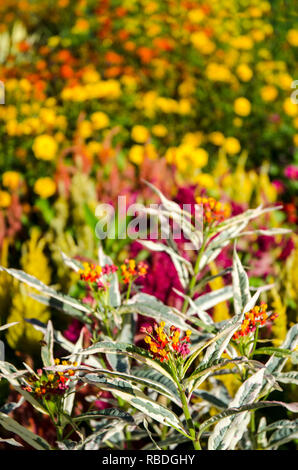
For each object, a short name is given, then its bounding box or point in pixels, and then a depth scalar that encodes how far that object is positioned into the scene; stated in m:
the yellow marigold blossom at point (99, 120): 4.54
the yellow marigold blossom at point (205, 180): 3.36
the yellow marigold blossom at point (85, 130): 4.45
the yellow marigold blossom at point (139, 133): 4.47
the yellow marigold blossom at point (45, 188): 3.28
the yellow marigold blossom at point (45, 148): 3.82
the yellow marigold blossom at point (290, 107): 4.90
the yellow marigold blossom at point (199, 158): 3.92
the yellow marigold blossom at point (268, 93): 5.10
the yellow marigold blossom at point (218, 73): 5.16
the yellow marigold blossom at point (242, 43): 5.59
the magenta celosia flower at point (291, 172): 3.75
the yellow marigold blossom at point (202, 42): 5.45
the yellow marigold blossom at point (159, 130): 4.68
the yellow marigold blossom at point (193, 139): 4.68
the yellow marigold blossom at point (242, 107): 4.92
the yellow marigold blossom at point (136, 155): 4.08
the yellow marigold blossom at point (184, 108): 4.96
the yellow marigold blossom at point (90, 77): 4.99
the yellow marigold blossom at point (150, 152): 3.50
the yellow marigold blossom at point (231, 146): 4.50
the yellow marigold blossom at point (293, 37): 5.58
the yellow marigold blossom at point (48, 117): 4.22
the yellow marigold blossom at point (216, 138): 4.73
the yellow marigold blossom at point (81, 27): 6.00
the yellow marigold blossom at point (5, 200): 3.47
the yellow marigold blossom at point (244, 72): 5.23
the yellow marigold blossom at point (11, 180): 3.54
